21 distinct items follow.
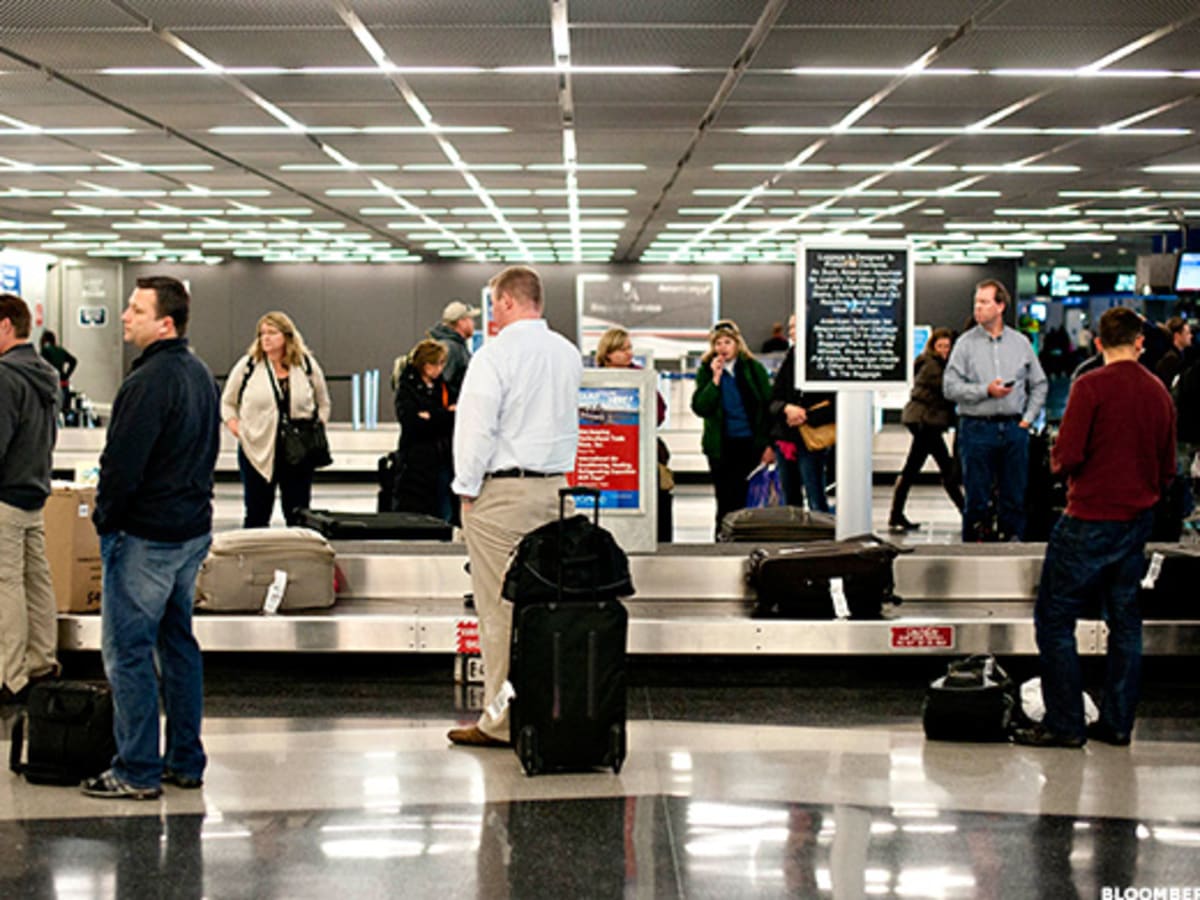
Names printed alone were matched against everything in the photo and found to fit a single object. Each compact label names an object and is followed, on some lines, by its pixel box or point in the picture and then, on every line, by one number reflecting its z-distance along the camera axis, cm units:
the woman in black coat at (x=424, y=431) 965
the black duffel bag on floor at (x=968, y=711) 582
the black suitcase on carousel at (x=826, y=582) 688
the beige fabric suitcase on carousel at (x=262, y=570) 700
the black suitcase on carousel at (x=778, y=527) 811
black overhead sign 779
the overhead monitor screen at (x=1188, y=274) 1873
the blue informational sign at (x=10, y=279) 2846
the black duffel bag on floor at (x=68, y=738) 506
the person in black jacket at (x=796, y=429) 988
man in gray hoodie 606
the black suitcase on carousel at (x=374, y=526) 834
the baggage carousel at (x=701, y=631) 677
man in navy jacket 471
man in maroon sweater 554
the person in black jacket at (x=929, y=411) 1162
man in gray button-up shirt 869
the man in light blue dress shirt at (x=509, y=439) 530
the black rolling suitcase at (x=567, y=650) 508
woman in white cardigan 861
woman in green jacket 966
